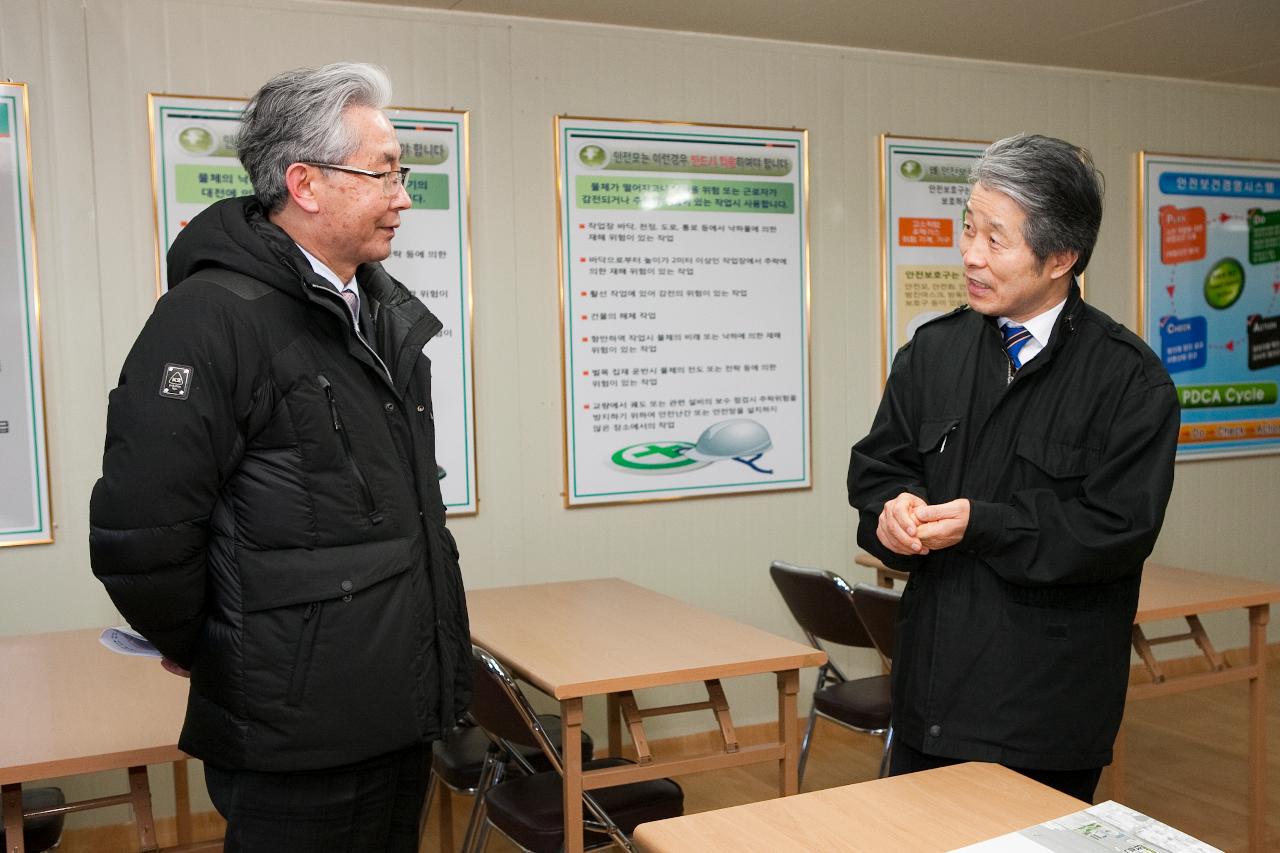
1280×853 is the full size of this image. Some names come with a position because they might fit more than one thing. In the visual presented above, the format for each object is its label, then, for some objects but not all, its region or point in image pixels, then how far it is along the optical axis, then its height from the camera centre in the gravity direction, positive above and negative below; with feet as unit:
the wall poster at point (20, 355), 11.00 +0.10
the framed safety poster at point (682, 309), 13.33 +0.45
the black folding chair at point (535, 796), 7.93 -3.21
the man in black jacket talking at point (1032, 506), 5.71 -0.83
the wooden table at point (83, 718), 6.59 -2.23
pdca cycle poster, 16.71 +0.58
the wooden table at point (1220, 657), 10.05 -2.82
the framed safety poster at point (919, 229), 14.94 +1.44
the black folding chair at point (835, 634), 10.78 -2.90
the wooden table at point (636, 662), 7.80 -2.28
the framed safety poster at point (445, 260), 12.46 +1.01
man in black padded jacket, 4.92 -0.65
